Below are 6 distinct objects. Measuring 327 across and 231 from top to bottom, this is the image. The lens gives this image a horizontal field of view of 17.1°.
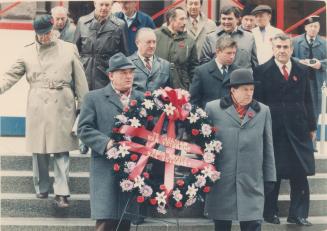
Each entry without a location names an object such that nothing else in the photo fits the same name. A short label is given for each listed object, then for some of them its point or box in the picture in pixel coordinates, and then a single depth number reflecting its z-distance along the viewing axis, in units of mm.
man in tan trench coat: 8964
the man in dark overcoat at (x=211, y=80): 8796
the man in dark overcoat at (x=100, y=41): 9651
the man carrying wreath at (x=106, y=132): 7647
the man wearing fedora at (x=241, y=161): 7834
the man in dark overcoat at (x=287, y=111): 9083
